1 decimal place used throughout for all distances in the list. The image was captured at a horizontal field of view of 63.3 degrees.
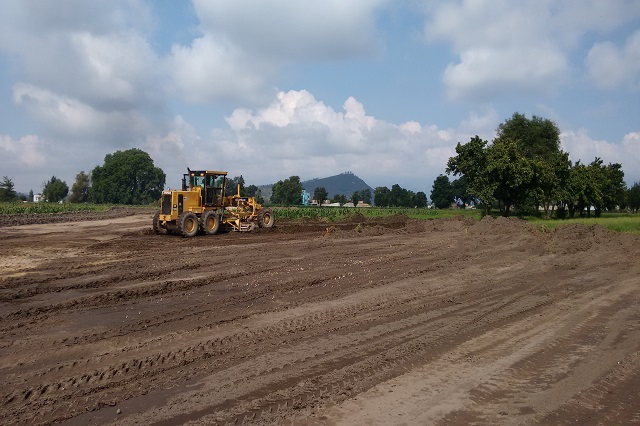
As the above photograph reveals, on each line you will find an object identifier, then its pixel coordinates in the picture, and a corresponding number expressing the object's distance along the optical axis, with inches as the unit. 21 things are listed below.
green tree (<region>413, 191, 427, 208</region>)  6402.6
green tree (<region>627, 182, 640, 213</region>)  3755.7
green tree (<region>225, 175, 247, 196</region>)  1013.2
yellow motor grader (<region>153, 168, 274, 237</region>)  908.6
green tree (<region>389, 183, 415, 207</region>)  6171.3
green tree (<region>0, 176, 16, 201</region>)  3619.6
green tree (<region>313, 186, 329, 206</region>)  4763.8
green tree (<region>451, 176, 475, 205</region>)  5632.9
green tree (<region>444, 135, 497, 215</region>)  1744.6
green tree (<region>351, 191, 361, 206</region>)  5515.8
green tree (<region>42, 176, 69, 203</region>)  5177.2
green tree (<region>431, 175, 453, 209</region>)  5816.9
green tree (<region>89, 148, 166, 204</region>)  5083.7
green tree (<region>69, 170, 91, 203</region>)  5221.5
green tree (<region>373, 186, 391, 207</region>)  6175.2
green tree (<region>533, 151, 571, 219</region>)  1727.4
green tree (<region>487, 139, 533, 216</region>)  1679.4
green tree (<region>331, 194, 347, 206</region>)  5235.2
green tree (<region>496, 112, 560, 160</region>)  2609.5
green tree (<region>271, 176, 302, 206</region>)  4603.8
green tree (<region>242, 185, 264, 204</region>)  5785.4
